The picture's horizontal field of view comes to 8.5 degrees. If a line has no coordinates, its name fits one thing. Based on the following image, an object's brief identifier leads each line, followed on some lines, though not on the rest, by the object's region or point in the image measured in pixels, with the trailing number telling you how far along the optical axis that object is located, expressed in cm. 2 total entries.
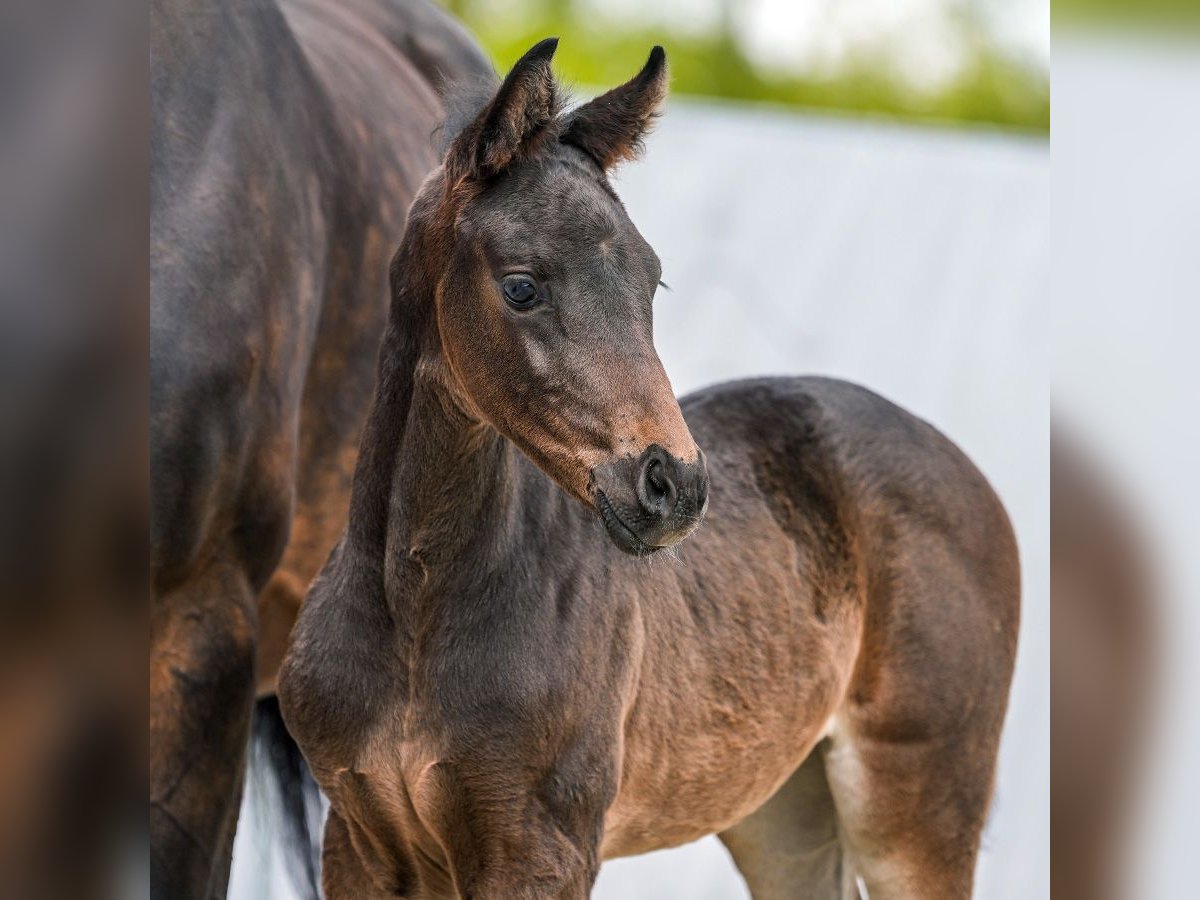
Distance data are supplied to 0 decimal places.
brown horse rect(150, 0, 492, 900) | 695
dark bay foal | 669
